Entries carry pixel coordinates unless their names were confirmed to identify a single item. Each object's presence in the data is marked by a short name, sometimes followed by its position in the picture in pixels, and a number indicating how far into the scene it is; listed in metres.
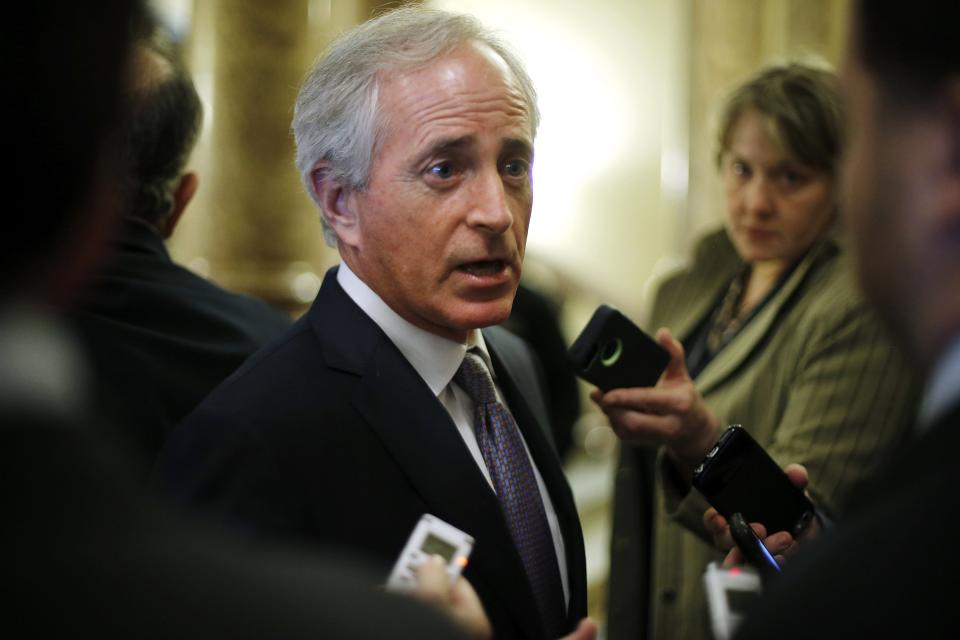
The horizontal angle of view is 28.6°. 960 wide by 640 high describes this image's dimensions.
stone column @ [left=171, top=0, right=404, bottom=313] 2.77
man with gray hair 1.22
